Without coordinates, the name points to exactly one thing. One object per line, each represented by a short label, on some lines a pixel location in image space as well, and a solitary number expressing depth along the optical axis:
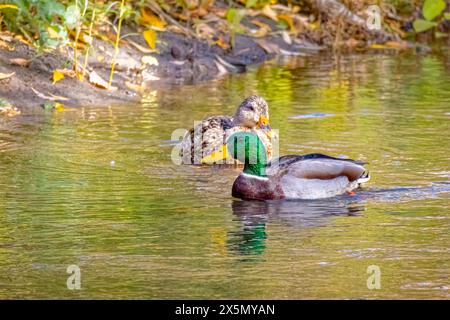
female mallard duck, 11.70
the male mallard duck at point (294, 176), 9.80
